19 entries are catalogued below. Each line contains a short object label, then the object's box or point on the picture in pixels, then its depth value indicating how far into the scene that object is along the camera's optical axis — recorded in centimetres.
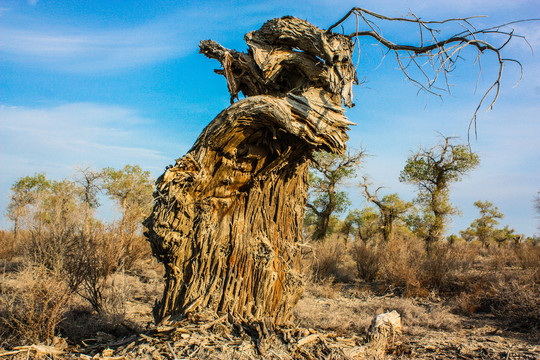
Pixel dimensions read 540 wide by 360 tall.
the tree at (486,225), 3381
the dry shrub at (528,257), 1184
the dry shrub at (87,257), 623
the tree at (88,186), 2150
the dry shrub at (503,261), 1192
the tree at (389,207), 2256
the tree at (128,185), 2495
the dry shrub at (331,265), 1216
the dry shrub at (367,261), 1182
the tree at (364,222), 2908
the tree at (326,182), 2206
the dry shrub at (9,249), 1359
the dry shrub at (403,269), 929
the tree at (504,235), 3228
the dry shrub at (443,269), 970
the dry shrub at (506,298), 662
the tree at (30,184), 2445
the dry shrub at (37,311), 483
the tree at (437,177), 1945
